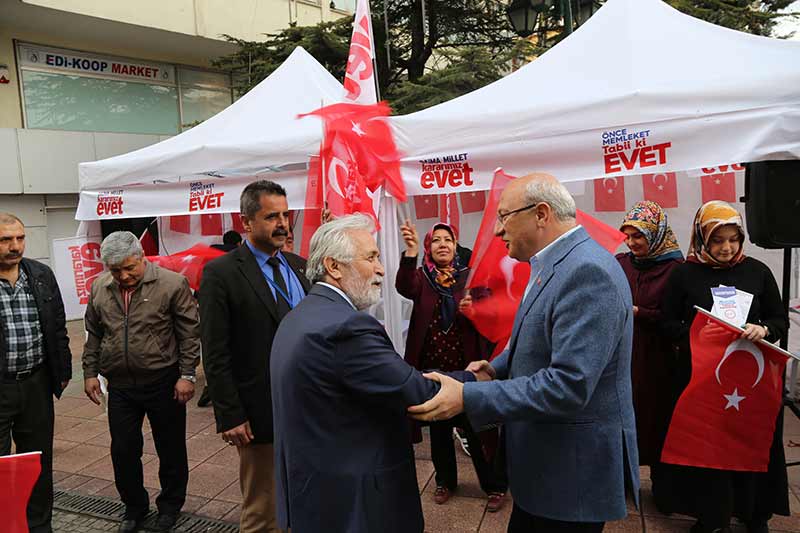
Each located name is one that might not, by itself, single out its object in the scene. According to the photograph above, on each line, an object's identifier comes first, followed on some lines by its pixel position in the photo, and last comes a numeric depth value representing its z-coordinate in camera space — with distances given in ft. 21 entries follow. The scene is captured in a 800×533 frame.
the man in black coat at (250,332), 8.88
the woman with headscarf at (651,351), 10.92
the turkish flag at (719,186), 17.09
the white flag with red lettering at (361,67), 13.03
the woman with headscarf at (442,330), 11.77
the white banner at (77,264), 18.93
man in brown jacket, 10.95
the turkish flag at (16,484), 5.94
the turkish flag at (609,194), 18.06
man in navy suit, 5.55
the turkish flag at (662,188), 17.80
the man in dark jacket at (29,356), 10.43
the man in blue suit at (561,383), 5.53
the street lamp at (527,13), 21.09
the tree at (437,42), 27.37
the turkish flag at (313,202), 12.85
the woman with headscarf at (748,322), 9.63
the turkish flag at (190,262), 17.80
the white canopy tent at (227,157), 13.98
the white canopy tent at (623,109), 9.43
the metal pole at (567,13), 21.03
